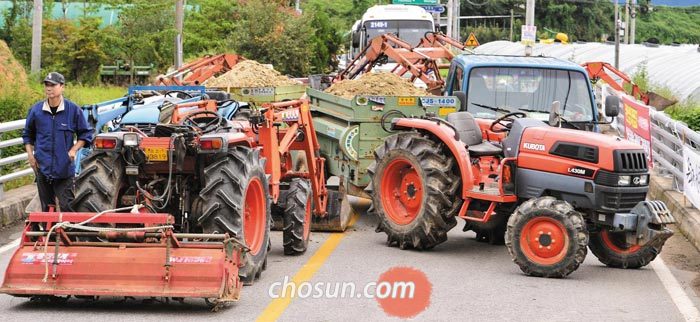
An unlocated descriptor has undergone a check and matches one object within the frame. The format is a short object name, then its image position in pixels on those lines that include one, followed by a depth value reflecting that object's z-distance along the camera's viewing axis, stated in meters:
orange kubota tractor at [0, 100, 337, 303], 9.51
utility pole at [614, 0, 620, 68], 42.31
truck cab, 15.40
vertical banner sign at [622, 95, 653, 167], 20.47
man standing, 11.09
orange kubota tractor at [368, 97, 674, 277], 11.94
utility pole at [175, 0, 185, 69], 33.34
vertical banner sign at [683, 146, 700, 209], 15.16
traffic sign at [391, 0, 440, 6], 68.81
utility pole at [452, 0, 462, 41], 68.01
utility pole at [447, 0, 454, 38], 65.81
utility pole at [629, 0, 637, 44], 66.77
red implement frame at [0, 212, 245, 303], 9.47
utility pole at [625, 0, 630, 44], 75.58
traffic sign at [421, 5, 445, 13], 60.78
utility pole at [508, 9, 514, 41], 99.81
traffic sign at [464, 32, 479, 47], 46.88
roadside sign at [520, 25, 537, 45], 38.53
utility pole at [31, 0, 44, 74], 29.29
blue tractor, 12.94
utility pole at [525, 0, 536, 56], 39.86
